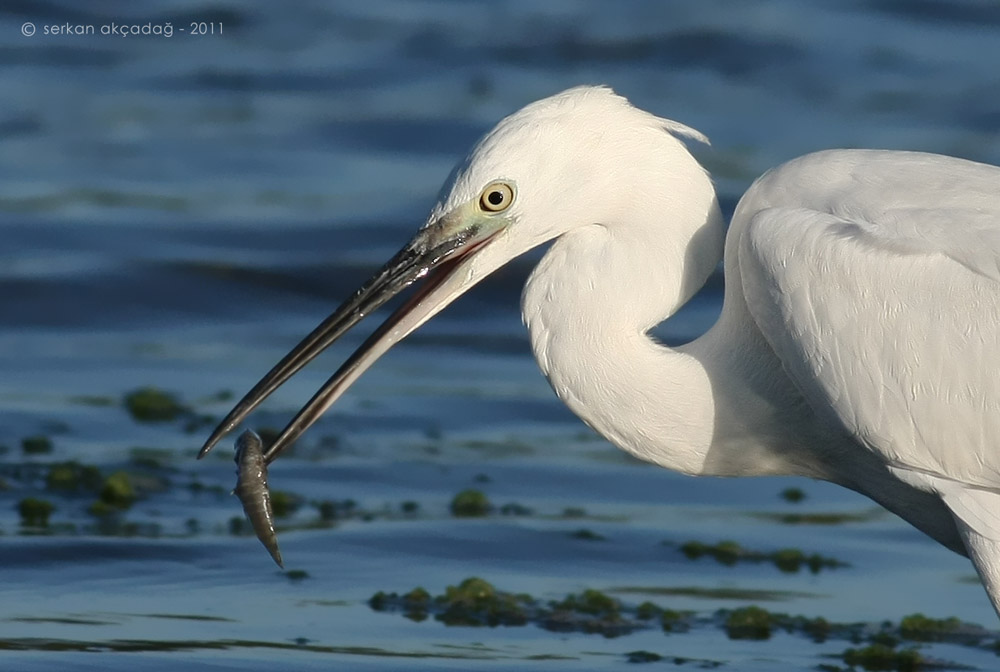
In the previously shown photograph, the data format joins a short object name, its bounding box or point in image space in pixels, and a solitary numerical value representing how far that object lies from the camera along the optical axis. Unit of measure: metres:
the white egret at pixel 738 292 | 10.73
